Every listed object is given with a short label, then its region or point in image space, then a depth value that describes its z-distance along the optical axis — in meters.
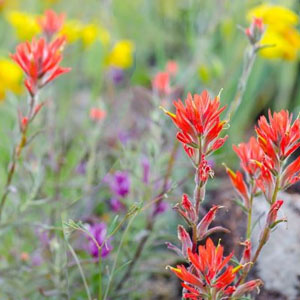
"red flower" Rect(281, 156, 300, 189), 0.77
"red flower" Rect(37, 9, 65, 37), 1.05
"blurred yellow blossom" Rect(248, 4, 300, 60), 1.38
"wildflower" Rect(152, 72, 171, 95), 1.08
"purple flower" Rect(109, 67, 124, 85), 2.66
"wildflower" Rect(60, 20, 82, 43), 1.52
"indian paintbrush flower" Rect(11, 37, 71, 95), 0.87
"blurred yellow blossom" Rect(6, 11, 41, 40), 1.49
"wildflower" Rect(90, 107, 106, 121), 1.14
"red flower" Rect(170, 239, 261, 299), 0.75
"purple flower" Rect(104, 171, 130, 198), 1.07
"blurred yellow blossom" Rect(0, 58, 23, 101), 1.50
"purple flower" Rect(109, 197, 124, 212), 1.09
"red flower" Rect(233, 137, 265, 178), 0.83
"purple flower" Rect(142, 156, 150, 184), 1.07
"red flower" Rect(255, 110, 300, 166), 0.76
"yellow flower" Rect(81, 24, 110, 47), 1.57
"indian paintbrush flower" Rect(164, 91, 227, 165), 0.76
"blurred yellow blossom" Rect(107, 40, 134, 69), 1.66
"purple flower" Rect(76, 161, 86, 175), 1.28
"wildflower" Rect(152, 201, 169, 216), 1.04
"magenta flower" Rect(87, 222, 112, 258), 0.98
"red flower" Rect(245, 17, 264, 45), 0.96
